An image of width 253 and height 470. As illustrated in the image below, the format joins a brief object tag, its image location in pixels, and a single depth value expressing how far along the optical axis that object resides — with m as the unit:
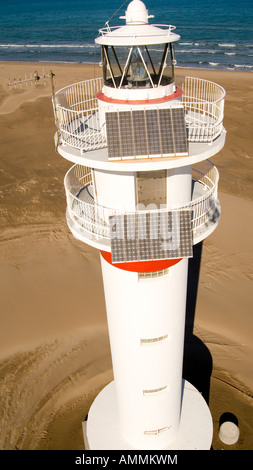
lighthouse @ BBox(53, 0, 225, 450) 9.29
